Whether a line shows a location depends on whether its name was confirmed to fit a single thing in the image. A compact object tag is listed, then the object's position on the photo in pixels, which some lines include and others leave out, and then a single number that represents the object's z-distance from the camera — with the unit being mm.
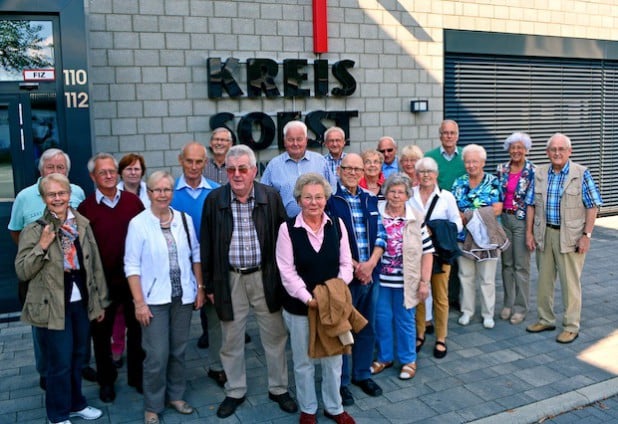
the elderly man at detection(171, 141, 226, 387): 4836
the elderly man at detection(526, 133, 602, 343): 5562
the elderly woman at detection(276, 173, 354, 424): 4008
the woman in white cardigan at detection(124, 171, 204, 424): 4020
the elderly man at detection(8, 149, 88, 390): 4574
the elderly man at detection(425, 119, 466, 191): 6559
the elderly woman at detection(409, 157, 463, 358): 5320
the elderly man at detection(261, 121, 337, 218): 5180
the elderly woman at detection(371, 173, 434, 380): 4734
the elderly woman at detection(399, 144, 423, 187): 5894
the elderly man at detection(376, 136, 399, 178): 6375
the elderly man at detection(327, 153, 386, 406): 4434
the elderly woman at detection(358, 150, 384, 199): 4906
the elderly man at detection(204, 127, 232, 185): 5586
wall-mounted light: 9387
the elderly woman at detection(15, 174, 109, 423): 3816
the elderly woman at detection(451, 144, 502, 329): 5805
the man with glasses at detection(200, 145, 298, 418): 4168
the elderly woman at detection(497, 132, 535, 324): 6004
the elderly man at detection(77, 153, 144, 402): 4430
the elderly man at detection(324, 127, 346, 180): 5797
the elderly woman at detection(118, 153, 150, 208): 4953
